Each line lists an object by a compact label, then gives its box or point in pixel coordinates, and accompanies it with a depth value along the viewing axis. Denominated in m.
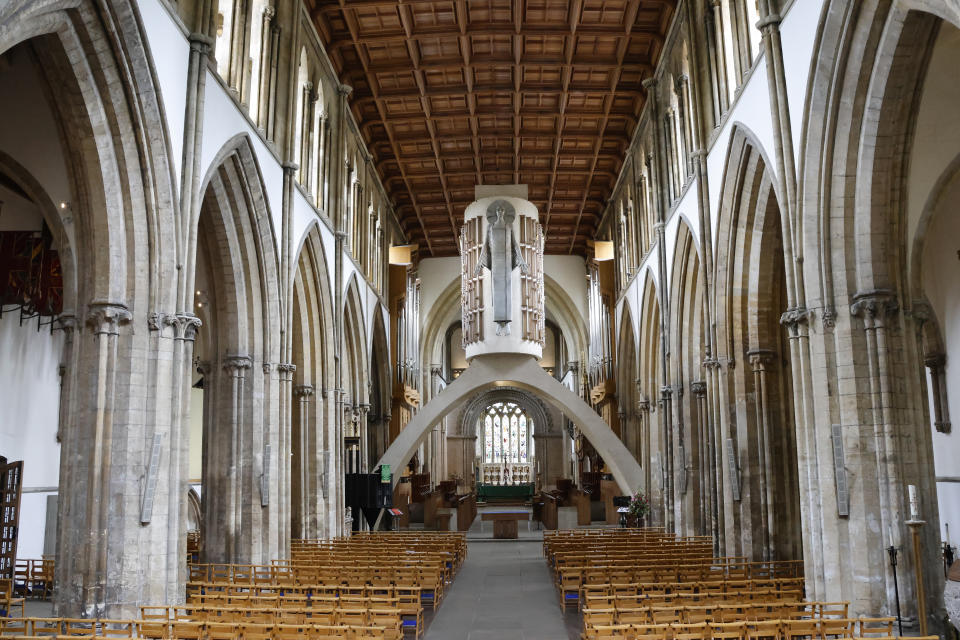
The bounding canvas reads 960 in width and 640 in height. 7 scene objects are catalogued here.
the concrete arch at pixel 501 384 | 25.88
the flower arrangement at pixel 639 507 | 22.11
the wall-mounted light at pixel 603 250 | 29.30
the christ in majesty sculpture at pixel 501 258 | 24.44
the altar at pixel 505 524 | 24.64
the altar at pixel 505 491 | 40.25
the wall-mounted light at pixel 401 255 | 29.53
